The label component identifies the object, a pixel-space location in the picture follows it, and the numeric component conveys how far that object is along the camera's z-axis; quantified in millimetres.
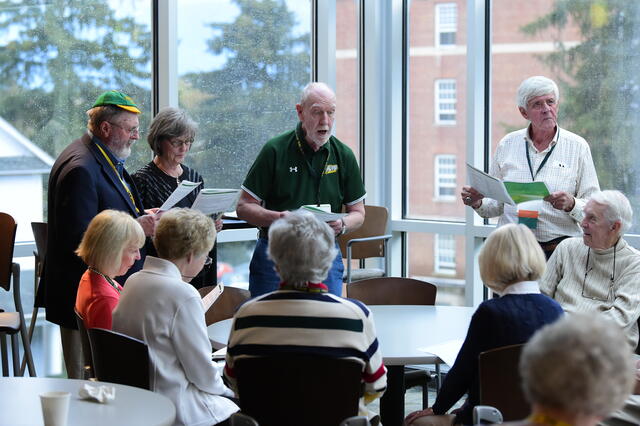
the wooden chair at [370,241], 6500
